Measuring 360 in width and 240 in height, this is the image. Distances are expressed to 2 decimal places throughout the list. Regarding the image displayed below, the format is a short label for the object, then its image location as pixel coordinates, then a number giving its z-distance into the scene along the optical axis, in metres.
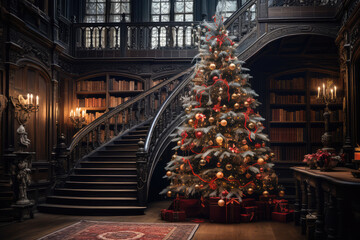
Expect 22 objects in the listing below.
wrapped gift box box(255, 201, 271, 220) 6.07
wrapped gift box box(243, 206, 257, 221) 5.88
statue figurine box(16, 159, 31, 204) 6.23
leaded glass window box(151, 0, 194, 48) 11.34
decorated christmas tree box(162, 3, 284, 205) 5.77
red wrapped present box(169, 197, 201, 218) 6.15
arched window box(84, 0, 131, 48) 11.64
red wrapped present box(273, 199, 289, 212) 6.03
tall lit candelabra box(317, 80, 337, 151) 4.99
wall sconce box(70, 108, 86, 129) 9.68
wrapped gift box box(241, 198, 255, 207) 6.03
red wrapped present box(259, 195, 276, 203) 6.16
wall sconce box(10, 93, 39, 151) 6.29
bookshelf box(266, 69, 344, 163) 8.87
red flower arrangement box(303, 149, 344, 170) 4.45
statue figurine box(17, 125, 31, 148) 6.26
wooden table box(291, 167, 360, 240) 3.26
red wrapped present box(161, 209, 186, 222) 5.90
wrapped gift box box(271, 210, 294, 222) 5.85
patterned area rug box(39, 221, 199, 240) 4.77
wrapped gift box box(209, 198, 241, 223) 5.77
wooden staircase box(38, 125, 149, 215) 6.48
